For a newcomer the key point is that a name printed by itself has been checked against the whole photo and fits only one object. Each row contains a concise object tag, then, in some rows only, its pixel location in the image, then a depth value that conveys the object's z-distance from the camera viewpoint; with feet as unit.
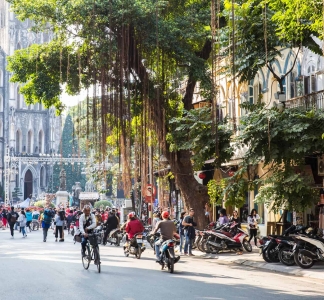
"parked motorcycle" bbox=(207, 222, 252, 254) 76.74
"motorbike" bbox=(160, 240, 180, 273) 55.67
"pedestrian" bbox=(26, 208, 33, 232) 139.33
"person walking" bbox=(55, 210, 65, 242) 107.00
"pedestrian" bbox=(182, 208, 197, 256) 77.41
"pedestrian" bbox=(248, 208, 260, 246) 87.53
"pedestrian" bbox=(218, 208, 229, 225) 85.58
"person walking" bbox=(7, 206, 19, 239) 125.90
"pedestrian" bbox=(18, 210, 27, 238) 124.67
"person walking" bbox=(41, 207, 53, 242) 108.87
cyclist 57.31
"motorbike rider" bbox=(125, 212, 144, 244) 69.77
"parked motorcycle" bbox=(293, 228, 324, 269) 58.95
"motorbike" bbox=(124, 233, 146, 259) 70.28
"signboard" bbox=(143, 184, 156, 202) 106.26
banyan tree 76.43
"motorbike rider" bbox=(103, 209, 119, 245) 98.73
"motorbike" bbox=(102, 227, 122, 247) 98.57
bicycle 55.52
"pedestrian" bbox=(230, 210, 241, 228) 86.82
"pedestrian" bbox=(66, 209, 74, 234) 141.21
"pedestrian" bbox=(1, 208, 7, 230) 170.44
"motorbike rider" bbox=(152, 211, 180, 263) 58.23
